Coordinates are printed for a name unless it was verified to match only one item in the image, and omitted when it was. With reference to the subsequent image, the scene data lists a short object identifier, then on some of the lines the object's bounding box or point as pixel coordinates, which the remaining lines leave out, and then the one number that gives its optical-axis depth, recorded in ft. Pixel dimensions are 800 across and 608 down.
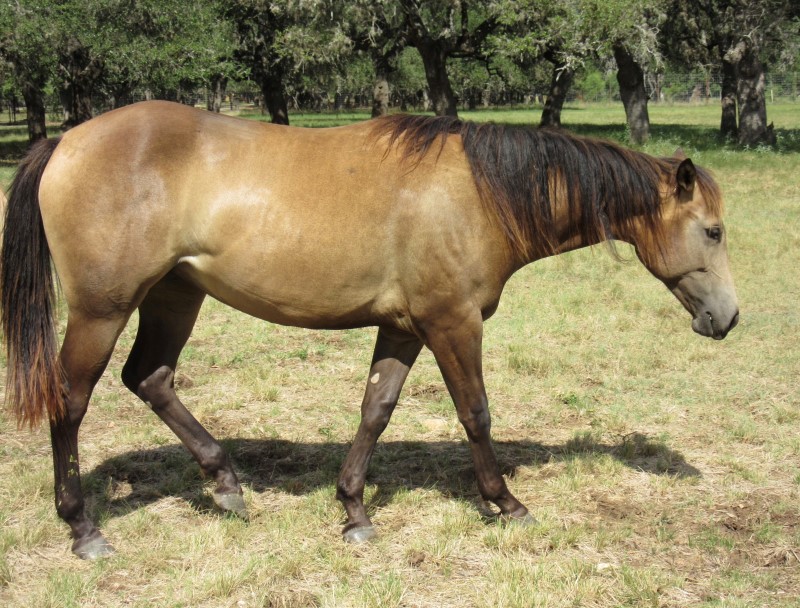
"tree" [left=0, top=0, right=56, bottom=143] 62.80
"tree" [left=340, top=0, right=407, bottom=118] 74.02
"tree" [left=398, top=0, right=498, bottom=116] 77.36
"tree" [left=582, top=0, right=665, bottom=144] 61.31
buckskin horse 12.58
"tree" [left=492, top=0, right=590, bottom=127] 64.23
